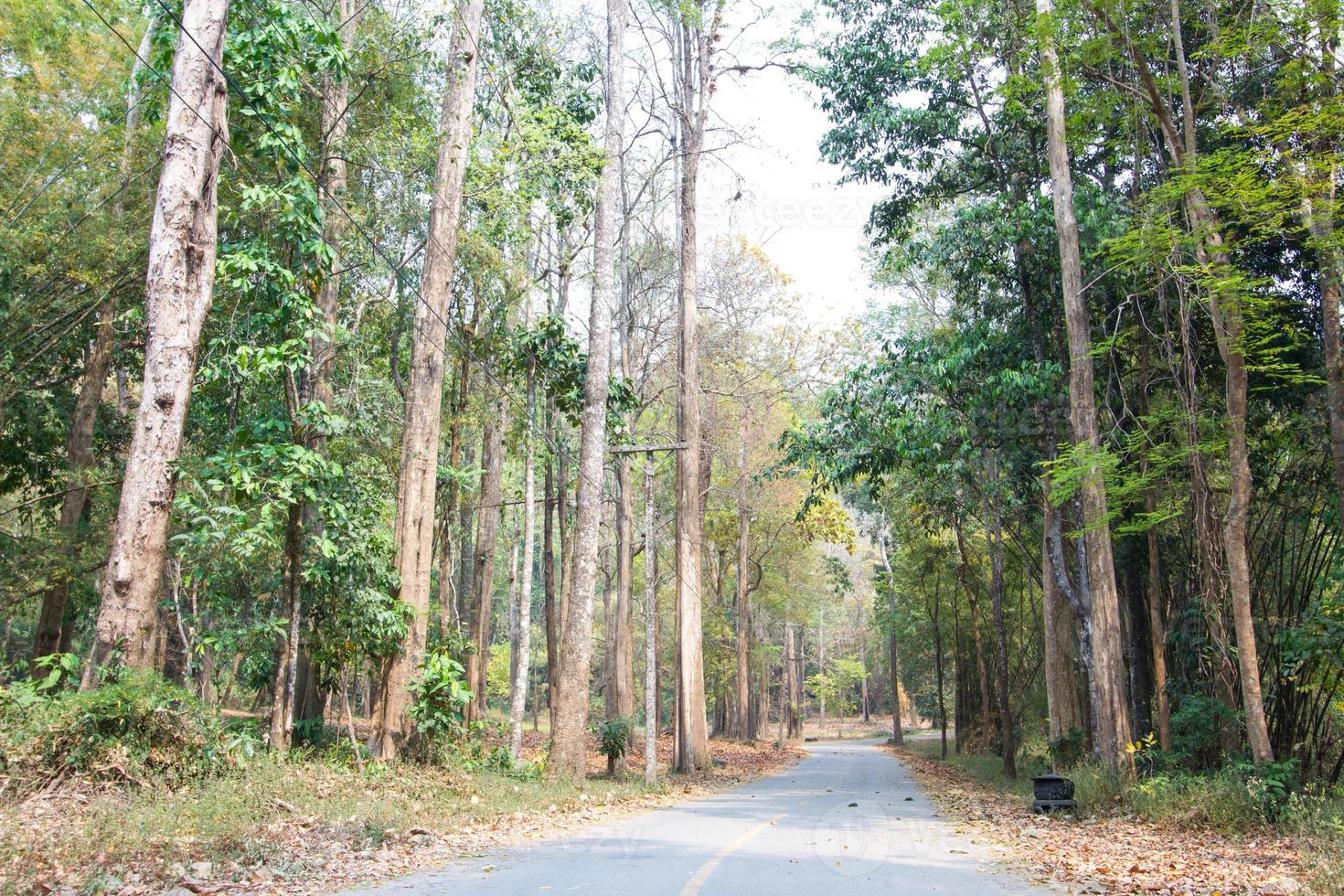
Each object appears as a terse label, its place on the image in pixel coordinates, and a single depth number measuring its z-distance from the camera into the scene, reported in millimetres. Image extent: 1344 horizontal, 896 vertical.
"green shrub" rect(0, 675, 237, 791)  8305
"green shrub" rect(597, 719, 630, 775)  18531
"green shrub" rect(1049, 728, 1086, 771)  18359
